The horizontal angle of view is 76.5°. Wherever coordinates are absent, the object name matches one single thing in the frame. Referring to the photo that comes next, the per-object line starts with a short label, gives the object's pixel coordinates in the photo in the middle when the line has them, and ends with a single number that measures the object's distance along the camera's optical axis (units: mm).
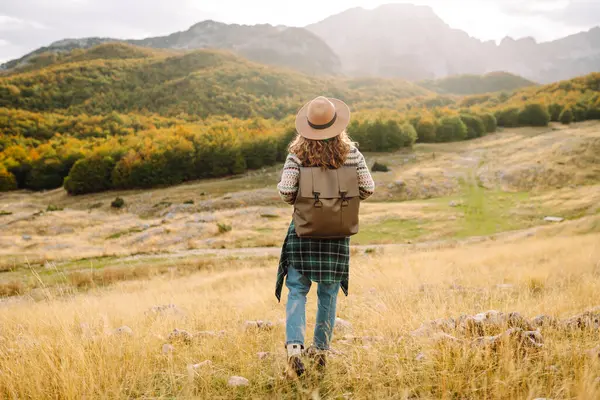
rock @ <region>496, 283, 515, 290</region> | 7133
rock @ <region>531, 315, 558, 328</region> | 3917
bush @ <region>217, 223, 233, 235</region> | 31033
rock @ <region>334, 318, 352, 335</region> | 4973
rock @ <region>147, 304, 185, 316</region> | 6258
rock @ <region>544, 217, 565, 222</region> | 29125
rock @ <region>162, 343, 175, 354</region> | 4026
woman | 3533
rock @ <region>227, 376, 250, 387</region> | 3234
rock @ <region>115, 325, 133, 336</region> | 4384
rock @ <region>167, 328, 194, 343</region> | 4580
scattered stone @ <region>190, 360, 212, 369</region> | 3490
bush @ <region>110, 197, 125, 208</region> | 51281
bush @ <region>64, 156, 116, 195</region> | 66438
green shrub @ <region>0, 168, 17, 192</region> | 73812
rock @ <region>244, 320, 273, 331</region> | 4982
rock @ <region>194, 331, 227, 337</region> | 4677
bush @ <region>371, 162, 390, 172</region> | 52875
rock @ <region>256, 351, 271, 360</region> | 3843
